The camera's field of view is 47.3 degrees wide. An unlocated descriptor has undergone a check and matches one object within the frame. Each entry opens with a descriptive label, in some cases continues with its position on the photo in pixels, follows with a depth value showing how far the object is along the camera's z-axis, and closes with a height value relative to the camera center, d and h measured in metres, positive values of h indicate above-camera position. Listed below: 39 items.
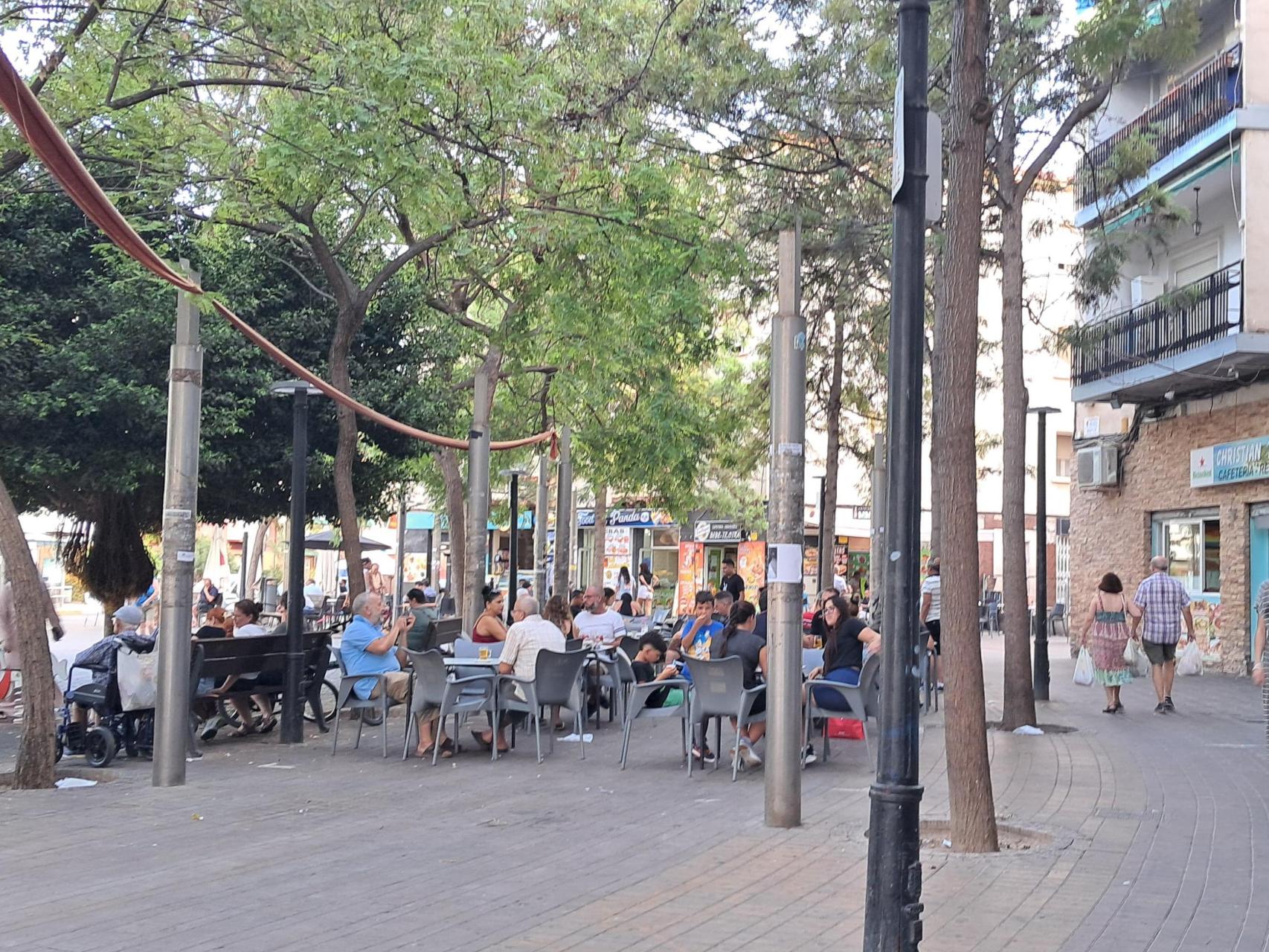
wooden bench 13.12 -0.93
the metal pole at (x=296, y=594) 13.52 -0.28
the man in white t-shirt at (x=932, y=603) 18.30 -0.38
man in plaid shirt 16.44 -0.49
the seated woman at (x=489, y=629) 14.39 -0.62
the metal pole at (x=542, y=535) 24.31 +0.58
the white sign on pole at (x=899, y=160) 6.22 +1.79
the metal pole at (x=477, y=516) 18.72 +0.65
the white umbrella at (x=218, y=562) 52.59 +0.03
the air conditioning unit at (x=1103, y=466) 27.31 +2.10
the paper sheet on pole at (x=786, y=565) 9.10 +0.04
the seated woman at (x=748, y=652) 11.84 -0.68
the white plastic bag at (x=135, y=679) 12.19 -1.00
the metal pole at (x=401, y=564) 32.56 +0.04
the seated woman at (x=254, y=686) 13.98 -1.18
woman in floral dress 16.02 -0.62
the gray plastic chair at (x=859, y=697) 11.70 -1.01
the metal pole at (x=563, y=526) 26.05 +0.76
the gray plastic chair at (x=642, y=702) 11.99 -1.11
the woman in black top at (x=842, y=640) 12.32 -0.58
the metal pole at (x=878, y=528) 24.92 +0.78
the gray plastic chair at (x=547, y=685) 12.57 -1.03
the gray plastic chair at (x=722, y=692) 11.23 -0.94
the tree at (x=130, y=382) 20.08 +2.64
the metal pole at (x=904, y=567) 5.63 +0.03
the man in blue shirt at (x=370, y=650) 12.99 -0.77
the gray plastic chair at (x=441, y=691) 12.18 -1.07
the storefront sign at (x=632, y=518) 51.91 +1.83
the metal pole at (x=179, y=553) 10.83 +0.06
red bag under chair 13.82 -1.50
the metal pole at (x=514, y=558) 23.23 +0.15
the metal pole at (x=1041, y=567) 18.58 +0.12
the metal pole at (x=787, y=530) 9.06 +0.27
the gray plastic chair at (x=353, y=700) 12.98 -1.22
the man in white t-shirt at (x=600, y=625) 16.11 -0.62
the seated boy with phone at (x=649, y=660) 14.46 -0.95
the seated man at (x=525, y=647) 12.80 -0.70
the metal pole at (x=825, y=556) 25.36 +0.28
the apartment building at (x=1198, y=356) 21.70 +3.55
